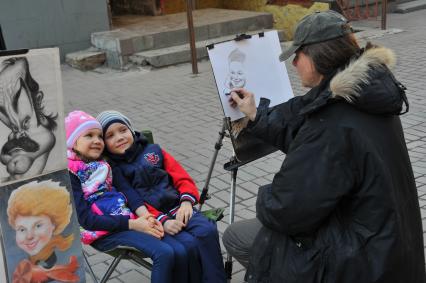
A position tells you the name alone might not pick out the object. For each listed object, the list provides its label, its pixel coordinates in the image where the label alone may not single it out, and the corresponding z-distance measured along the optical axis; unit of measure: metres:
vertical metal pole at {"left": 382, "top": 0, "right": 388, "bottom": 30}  10.34
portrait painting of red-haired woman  2.39
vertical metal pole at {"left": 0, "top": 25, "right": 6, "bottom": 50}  3.73
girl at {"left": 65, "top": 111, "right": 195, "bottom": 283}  2.77
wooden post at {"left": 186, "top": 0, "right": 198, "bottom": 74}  8.13
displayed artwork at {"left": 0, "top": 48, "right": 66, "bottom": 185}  2.29
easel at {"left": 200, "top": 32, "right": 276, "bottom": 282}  3.13
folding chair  2.82
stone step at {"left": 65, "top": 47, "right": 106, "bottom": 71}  9.12
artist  2.05
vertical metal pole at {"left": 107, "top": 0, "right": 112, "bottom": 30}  9.72
